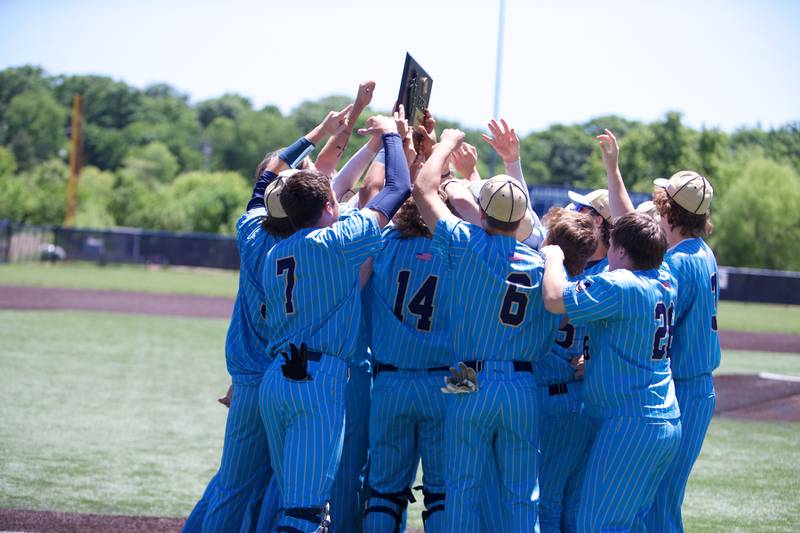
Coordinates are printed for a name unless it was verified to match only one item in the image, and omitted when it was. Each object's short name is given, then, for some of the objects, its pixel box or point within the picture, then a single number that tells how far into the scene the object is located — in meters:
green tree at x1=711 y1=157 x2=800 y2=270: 99.62
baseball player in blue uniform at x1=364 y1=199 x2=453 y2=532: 10.16
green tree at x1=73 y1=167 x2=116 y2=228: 109.31
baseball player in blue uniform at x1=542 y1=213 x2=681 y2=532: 8.98
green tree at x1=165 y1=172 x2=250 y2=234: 118.00
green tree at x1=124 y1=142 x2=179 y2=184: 194.56
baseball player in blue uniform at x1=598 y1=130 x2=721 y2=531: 10.02
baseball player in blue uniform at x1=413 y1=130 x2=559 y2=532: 9.16
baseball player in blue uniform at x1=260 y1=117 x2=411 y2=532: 9.14
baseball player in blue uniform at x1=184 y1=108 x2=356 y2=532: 10.25
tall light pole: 49.29
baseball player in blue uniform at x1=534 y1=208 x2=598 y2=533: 10.27
